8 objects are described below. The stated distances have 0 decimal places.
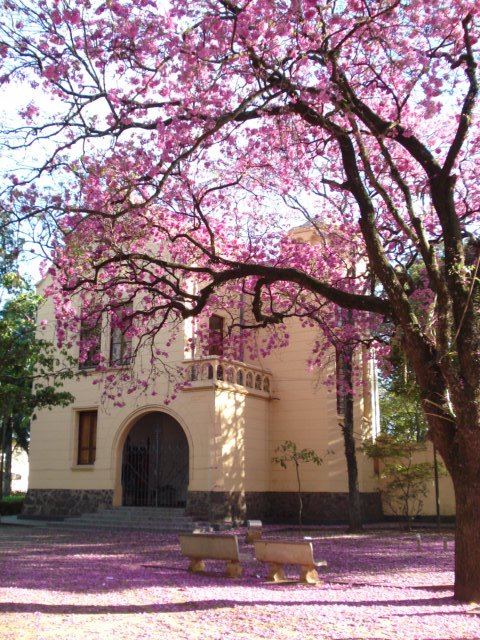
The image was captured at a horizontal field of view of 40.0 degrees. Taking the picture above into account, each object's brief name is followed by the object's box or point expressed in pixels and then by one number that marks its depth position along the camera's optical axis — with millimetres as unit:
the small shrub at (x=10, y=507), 23547
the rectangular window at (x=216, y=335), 16281
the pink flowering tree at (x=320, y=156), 7465
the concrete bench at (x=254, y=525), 16131
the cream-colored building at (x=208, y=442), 16969
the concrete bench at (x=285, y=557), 8109
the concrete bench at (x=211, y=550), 8469
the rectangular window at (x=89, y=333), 12063
